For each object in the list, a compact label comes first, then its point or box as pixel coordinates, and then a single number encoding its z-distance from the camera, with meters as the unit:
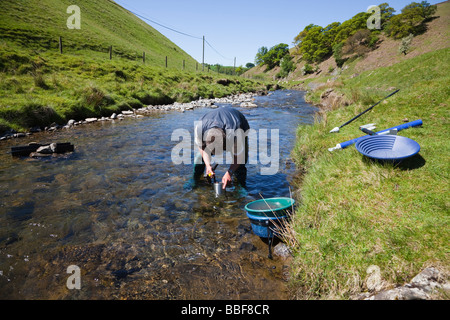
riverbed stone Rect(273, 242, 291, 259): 3.83
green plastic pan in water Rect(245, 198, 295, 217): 3.93
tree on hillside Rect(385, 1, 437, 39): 42.97
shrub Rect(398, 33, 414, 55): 32.71
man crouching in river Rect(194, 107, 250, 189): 4.96
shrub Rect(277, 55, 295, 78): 88.53
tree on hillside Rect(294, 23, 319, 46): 107.42
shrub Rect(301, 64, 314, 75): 74.81
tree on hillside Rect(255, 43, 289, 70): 122.38
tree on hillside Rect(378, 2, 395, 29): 62.56
